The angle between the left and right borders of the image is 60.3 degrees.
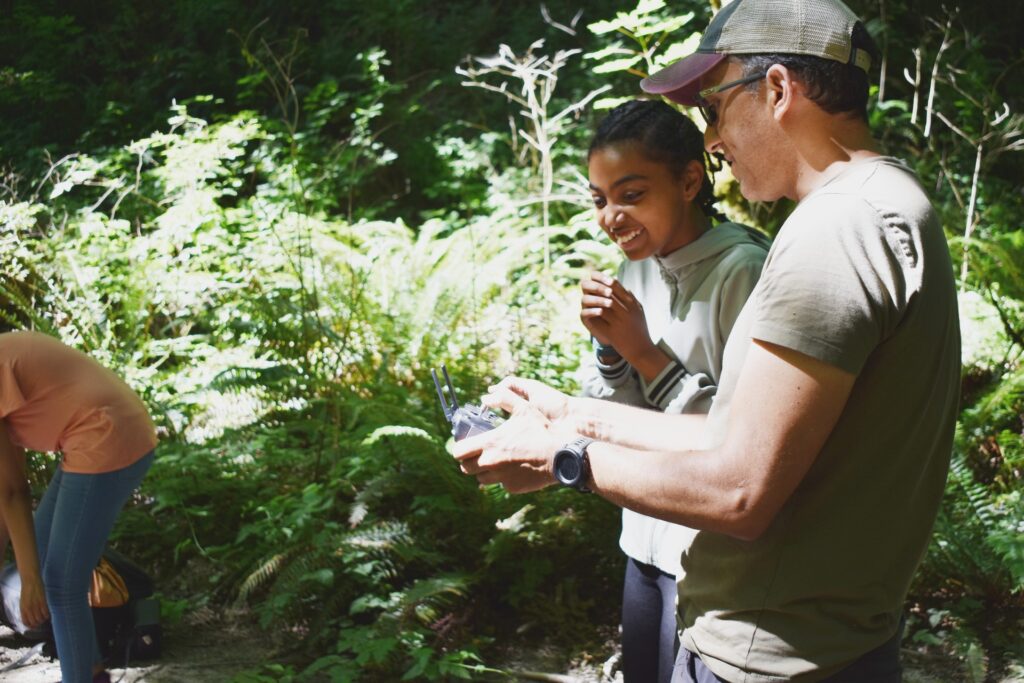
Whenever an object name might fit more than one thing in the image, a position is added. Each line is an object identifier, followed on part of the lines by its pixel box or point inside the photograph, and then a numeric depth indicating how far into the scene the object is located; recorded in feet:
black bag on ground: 12.26
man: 3.72
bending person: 10.06
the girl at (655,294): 6.97
